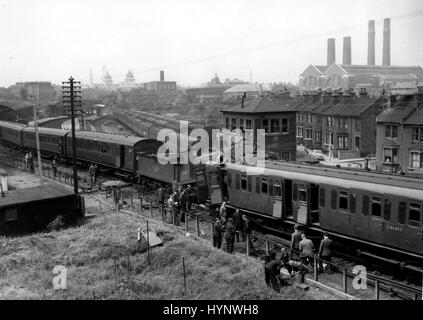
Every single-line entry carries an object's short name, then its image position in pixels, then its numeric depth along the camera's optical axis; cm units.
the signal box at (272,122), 4141
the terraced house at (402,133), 4388
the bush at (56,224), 2370
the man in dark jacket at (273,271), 1362
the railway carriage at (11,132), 5528
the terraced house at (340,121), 5647
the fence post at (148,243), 1772
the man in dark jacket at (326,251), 1520
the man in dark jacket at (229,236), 1712
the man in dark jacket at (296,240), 1598
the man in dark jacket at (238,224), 1867
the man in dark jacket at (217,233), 1783
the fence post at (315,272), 1416
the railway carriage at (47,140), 4507
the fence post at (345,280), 1326
